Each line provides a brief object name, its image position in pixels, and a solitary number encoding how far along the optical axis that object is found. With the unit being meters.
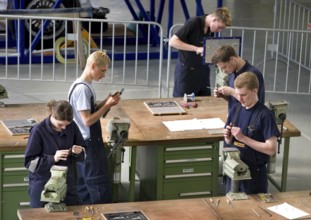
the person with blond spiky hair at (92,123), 7.66
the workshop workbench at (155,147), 8.16
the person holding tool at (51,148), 7.05
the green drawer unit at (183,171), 8.52
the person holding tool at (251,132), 7.34
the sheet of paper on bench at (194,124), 8.74
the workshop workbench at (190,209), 6.72
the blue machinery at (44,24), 13.95
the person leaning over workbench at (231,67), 8.07
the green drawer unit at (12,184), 8.08
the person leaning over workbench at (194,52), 9.73
